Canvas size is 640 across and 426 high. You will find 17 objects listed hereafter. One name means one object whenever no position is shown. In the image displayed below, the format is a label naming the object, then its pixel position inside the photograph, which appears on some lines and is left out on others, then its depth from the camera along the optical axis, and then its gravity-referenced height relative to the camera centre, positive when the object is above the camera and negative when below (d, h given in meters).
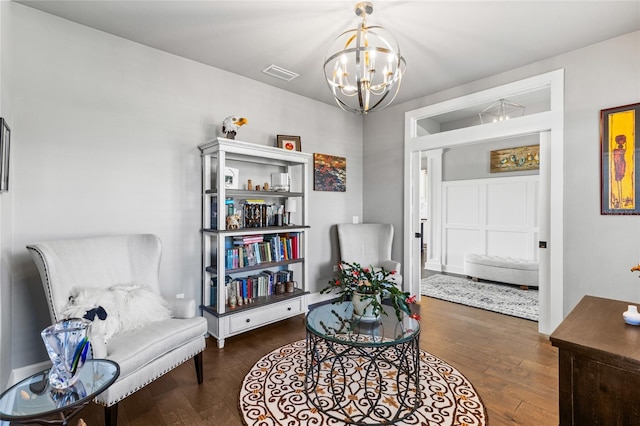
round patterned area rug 1.84 -1.25
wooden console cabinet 1.14 -0.64
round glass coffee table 1.88 -1.24
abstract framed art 4.25 +0.58
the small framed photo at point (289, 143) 3.71 +0.87
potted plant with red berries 2.21 -0.62
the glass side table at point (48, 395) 1.23 -0.81
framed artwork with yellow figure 2.66 +0.47
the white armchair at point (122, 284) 1.75 -0.58
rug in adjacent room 3.84 -1.20
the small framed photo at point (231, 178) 3.18 +0.37
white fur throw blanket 1.88 -0.63
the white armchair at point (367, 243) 4.20 -0.44
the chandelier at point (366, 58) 1.94 +1.14
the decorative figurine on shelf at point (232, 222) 3.09 -0.10
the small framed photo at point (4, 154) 1.76 +0.36
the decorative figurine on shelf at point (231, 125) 3.10 +0.90
